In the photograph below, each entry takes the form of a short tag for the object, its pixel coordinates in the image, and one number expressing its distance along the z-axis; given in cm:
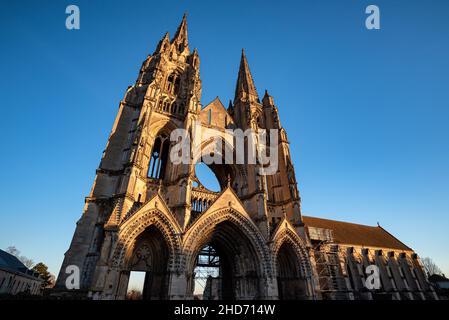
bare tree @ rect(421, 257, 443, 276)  5843
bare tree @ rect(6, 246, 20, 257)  4882
